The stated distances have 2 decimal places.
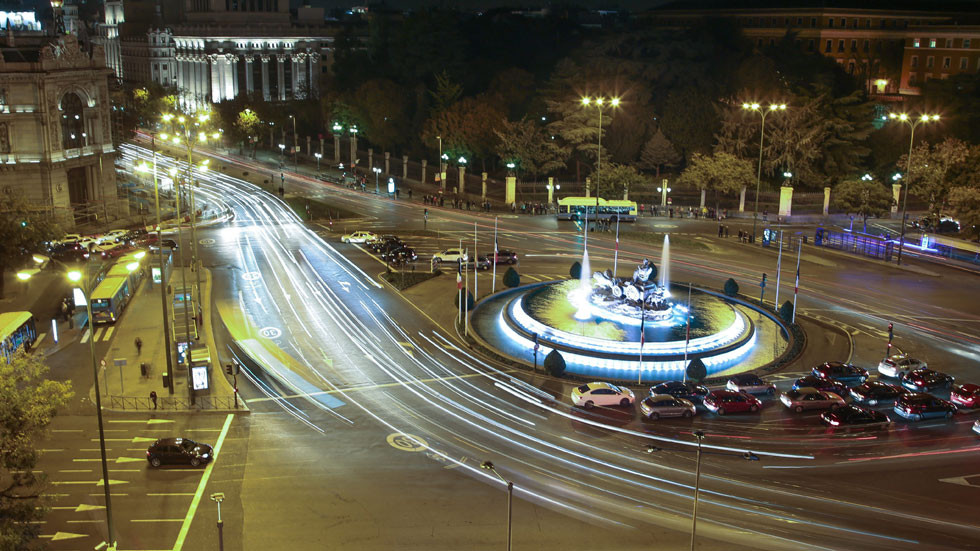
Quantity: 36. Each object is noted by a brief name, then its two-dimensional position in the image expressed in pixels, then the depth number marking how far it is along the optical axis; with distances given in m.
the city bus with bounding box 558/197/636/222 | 88.38
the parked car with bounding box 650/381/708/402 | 40.62
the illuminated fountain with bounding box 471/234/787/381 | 45.62
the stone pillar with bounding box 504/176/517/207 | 96.94
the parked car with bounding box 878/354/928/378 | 44.84
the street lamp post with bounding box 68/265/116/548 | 27.38
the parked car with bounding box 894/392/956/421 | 39.38
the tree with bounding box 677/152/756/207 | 89.75
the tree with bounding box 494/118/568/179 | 98.62
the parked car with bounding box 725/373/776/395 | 41.56
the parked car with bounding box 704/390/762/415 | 39.62
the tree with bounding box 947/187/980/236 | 71.00
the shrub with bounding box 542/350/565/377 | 43.41
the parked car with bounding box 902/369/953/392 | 42.91
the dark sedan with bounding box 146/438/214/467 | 33.56
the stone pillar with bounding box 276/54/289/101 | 178.38
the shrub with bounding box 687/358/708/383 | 42.84
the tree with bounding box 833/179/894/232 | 85.12
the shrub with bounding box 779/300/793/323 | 51.96
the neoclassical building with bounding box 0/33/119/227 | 79.75
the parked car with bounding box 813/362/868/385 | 43.72
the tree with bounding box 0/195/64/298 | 54.81
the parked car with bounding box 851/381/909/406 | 41.06
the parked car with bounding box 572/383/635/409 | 40.09
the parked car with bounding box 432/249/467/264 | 68.62
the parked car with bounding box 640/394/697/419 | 38.91
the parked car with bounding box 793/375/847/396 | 41.59
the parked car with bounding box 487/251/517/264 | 68.75
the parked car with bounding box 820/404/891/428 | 38.50
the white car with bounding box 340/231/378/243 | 76.12
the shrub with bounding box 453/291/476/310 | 54.16
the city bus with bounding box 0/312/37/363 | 44.88
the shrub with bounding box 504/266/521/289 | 59.44
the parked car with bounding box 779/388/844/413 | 40.06
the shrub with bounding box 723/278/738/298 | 57.50
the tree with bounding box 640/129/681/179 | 98.06
